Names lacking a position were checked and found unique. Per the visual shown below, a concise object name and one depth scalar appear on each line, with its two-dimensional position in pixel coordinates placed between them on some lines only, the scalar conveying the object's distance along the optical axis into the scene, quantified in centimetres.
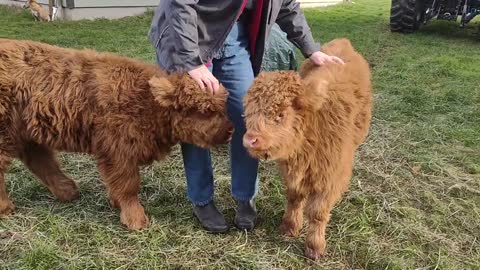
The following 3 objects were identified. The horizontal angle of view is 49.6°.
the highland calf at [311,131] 304
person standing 326
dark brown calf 358
